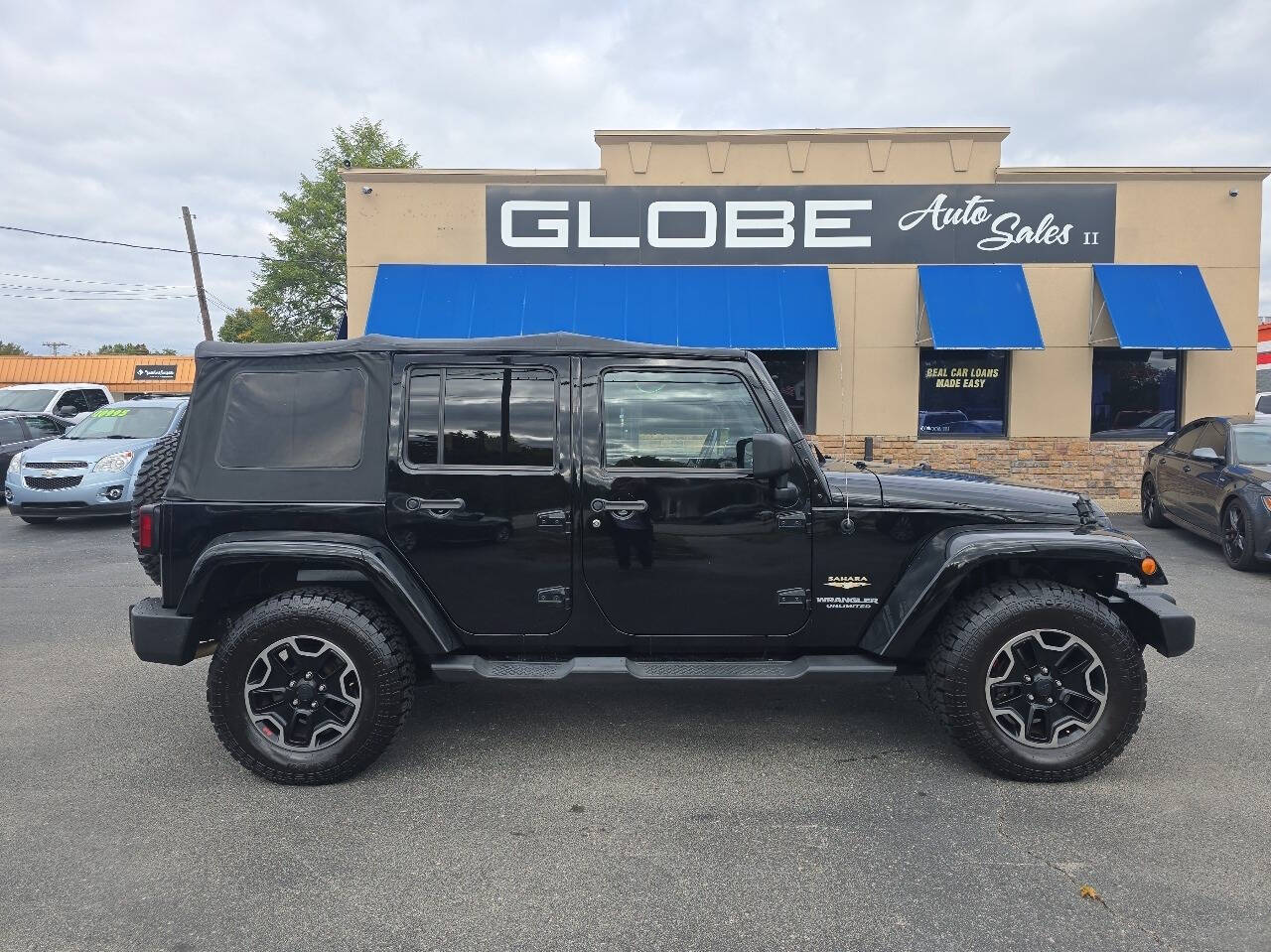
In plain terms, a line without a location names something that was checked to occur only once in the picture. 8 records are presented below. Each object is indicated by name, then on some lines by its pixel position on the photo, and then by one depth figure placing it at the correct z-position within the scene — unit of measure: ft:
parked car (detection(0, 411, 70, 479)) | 40.09
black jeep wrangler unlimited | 11.12
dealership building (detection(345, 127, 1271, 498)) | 40.93
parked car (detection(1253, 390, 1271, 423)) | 74.33
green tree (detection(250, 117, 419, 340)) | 115.55
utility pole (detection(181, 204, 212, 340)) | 86.94
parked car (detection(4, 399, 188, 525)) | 32.55
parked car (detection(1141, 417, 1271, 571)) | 24.30
